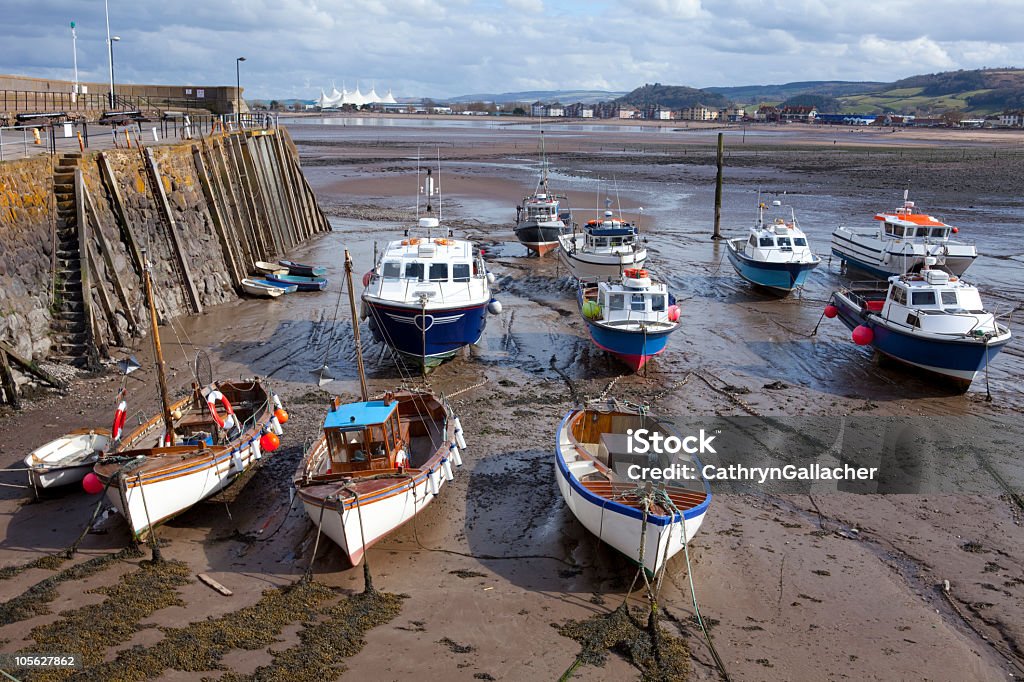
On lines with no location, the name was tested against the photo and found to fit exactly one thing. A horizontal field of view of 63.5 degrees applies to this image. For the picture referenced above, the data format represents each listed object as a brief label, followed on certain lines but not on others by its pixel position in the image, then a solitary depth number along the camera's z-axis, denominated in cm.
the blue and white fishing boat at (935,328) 1875
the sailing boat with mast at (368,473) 1174
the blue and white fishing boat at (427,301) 2009
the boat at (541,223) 3534
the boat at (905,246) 2905
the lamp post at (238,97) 4626
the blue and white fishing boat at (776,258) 2811
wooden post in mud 3950
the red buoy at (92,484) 1259
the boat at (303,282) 2808
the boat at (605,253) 2905
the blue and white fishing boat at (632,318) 2033
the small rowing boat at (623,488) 1123
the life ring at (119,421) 1370
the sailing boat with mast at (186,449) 1228
